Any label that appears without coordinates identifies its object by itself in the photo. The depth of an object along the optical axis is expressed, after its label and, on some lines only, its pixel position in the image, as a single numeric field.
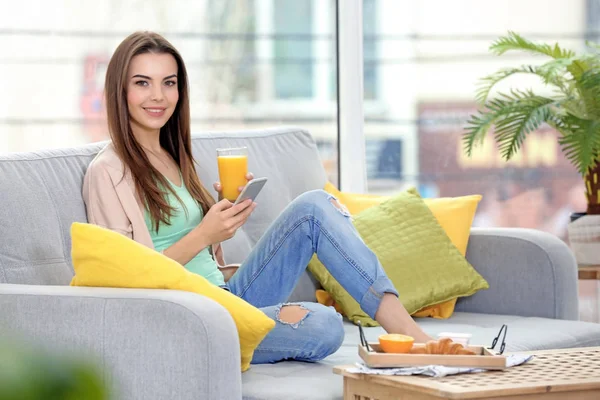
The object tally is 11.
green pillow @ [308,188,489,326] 4.98
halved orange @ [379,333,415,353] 3.96
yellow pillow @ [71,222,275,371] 3.94
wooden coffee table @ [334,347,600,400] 3.76
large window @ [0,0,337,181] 6.06
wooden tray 3.91
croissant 3.97
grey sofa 3.84
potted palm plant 5.50
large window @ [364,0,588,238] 7.13
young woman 4.32
